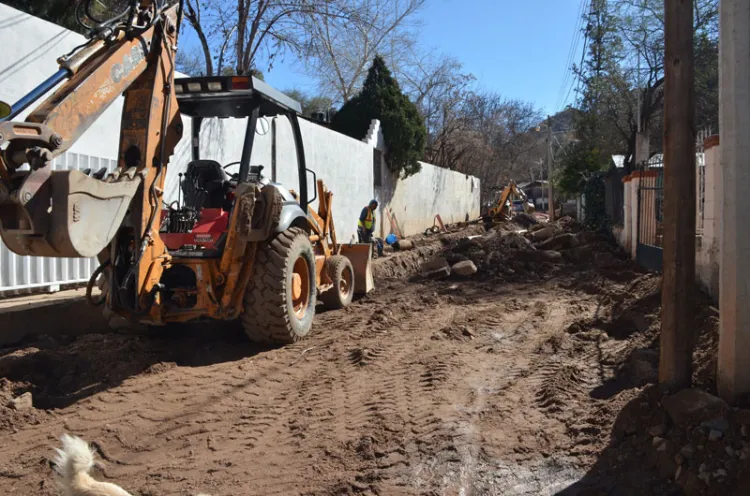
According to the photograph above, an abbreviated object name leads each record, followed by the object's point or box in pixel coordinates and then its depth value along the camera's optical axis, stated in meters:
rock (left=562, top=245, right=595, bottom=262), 14.02
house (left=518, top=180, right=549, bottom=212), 58.74
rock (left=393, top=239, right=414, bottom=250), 17.55
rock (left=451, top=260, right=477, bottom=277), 12.29
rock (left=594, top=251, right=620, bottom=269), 12.62
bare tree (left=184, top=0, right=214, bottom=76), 16.44
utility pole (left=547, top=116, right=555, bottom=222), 32.62
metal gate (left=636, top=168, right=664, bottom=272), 11.27
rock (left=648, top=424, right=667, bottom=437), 3.64
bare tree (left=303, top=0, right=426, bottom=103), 17.53
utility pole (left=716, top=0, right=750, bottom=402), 3.69
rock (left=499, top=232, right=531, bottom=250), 15.41
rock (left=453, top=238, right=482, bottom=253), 15.36
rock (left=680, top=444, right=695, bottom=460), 3.35
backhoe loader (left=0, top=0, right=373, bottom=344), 3.95
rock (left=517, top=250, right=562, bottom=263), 13.69
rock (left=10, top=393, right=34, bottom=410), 4.52
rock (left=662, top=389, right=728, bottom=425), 3.51
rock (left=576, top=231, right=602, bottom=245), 16.24
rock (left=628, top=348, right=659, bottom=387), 4.84
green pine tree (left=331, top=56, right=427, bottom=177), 21.80
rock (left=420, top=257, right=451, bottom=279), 12.37
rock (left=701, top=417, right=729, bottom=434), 3.37
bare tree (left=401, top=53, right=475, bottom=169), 31.97
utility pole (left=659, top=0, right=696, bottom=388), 3.80
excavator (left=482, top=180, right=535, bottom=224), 28.03
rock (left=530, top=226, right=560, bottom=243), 17.64
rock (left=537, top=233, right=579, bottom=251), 15.43
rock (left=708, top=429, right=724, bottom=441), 3.33
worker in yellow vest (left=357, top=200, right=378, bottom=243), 14.46
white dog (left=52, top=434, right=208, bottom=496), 2.22
